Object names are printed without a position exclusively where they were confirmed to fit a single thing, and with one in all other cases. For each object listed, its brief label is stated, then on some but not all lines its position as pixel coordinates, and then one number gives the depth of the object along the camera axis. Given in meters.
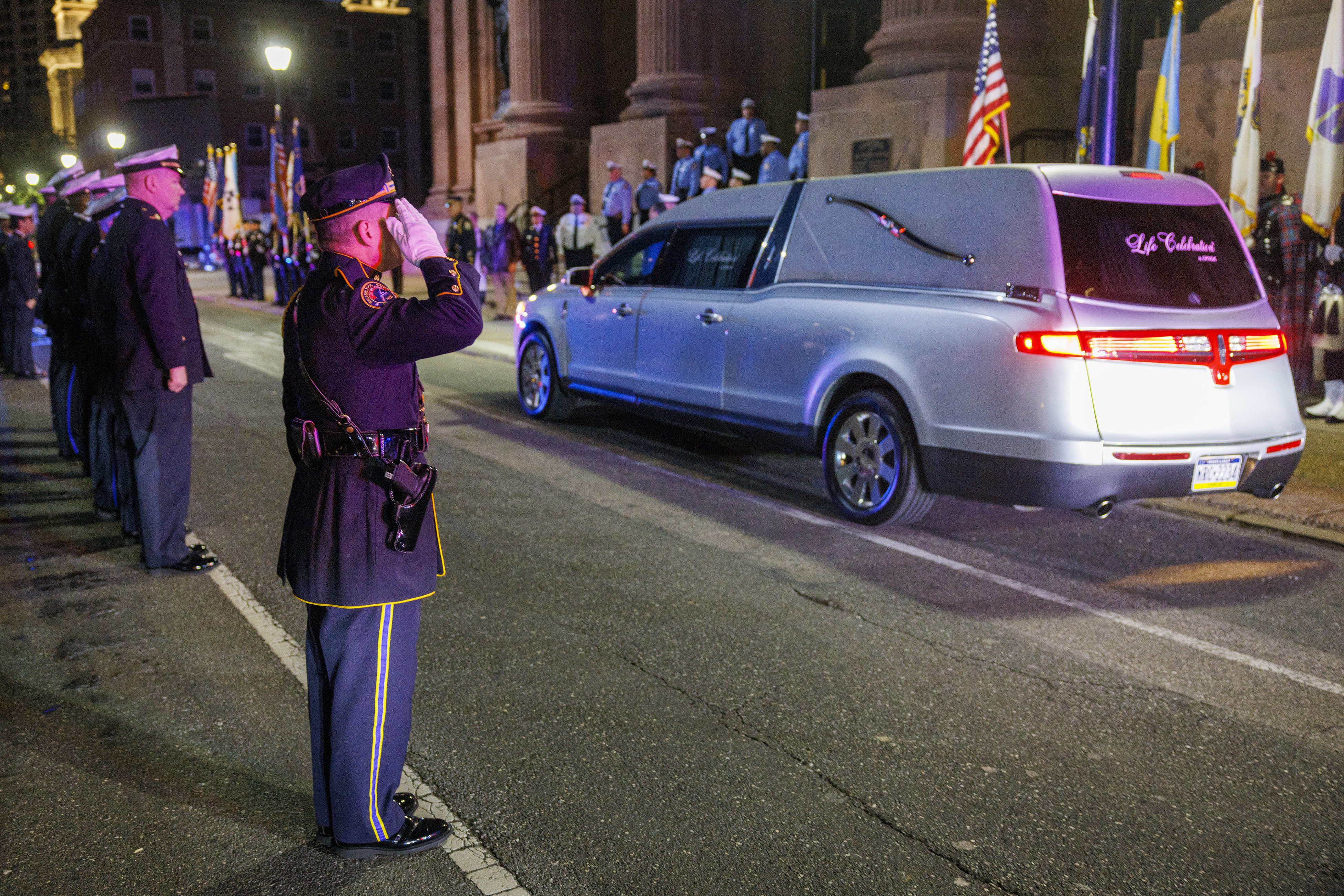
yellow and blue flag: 12.27
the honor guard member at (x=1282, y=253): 11.38
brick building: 75.91
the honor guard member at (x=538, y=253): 22.83
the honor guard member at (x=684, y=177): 19.95
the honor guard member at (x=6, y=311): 15.13
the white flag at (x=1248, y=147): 11.34
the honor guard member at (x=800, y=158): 19.03
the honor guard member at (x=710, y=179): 18.02
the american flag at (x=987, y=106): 13.00
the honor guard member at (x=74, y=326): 7.37
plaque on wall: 17.41
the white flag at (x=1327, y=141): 10.70
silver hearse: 5.97
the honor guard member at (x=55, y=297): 8.41
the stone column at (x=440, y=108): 37.62
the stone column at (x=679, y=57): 24.03
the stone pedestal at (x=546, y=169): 29.64
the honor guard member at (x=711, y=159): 19.73
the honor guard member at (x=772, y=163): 18.05
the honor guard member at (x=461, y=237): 23.33
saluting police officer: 3.04
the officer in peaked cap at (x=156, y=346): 5.80
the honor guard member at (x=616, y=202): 21.61
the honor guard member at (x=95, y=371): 6.75
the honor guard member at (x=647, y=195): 20.36
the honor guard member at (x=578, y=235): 21.64
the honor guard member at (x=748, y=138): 19.91
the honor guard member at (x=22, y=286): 13.86
